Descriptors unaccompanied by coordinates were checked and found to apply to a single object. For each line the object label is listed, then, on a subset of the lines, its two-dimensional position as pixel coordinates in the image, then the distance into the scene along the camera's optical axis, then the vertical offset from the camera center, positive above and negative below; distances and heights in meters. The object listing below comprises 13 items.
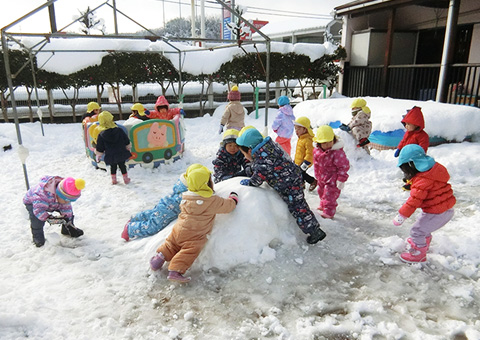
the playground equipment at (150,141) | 7.19 -1.28
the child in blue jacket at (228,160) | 4.84 -1.12
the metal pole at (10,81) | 5.03 -0.05
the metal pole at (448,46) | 9.30 +0.76
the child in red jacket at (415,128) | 5.51 -0.80
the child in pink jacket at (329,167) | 4.58 -1.15
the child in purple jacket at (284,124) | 6.86 -0.88
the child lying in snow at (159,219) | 4.23 -1.62
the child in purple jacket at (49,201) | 4.06 -1.38
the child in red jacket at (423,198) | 3.50 -1.16
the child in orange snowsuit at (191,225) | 3.42 -1.42
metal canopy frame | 5.01 +0.70
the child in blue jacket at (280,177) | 3.93 -1.08
